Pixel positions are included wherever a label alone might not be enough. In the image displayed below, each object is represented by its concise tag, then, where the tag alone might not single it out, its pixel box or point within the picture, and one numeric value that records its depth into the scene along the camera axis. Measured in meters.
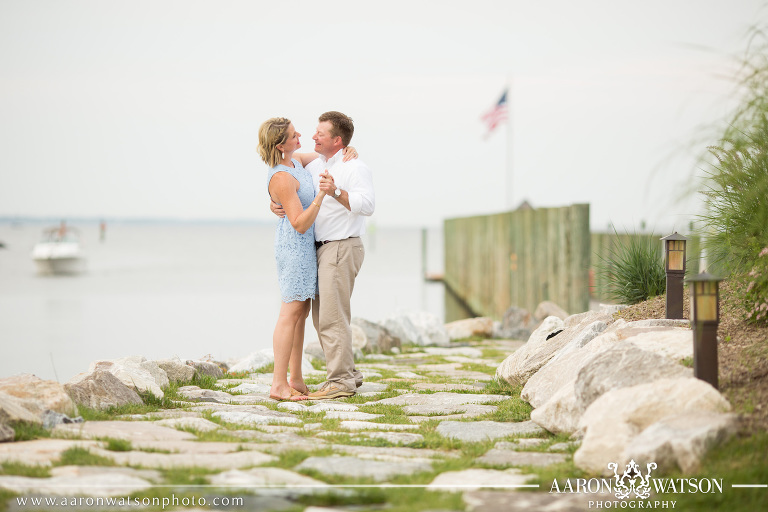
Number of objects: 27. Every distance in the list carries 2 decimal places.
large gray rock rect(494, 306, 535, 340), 23.23
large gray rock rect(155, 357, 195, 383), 13.03
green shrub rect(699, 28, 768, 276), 8.36
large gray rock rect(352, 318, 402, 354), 18.74
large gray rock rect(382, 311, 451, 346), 21.16
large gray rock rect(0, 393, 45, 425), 8.06
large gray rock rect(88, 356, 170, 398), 10.84
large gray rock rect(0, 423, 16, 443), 7.73
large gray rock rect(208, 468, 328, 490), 6.40
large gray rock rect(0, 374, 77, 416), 8.95
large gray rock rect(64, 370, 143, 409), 9.96
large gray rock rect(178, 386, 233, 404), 11.28
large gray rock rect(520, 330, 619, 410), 9.87
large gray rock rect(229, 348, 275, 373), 16.00
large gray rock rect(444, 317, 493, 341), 23.72
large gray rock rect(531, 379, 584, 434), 8.58
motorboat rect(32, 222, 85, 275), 66.62
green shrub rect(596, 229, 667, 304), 13.78
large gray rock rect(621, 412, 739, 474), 6.63
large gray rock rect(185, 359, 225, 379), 13.83
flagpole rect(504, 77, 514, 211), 41.72
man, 11.62
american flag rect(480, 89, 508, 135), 41.34
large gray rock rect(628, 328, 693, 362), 8.72
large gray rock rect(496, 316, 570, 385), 11.75
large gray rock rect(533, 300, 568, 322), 23.08
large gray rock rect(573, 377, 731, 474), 7.08
